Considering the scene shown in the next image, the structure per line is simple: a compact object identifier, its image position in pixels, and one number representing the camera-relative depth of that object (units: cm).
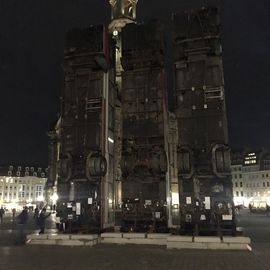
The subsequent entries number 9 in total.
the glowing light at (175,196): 3819
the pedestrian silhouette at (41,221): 2148
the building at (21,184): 14062
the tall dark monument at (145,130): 1836
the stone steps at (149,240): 1553
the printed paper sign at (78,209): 2014
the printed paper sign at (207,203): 1798
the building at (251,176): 11950
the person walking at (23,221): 2358
